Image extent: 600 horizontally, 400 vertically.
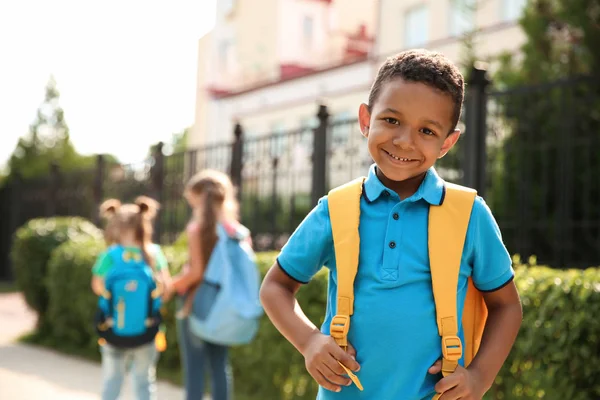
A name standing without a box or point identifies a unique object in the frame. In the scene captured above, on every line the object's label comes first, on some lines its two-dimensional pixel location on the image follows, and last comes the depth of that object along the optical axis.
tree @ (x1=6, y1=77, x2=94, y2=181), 26.29
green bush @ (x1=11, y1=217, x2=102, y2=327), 11.66
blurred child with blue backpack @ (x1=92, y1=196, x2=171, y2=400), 5.52
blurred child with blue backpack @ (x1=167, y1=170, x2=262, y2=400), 5.50
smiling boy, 2.07
